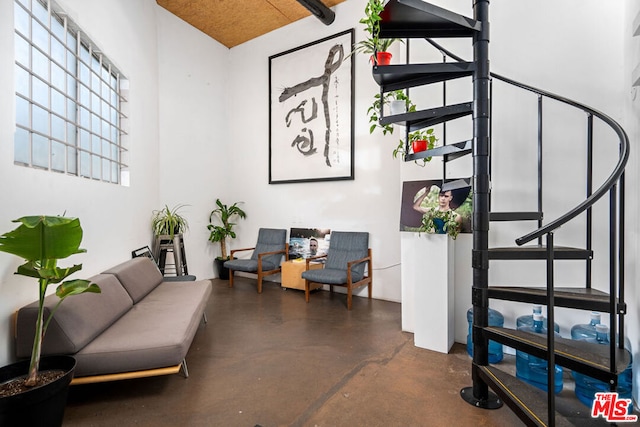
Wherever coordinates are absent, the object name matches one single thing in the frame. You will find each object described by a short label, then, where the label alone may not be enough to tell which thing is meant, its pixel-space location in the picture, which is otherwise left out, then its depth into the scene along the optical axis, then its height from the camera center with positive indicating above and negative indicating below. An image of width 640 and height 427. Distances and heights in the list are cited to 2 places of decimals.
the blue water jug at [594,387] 1.98 -1.11
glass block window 2.16 +0.98
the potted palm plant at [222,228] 5.45 -0.24
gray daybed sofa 1.89 -0.82
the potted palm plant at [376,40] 2.09 +1.35
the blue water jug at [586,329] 2.19 -0.85
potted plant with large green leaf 1.46 -0.64
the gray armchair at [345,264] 3.88 -0.69
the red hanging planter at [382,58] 2.51 +1.28
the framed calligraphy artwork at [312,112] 4.68 +1.67
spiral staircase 1.56 -0.15
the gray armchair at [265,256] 4.71 -0.68
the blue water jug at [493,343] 2.54 -1.05
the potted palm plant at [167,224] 4.27 -0.13
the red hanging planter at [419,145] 2.69 +0.61
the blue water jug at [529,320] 2.32 -0.84
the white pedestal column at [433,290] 2.68 -0.66
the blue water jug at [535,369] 2.17 -1.10
